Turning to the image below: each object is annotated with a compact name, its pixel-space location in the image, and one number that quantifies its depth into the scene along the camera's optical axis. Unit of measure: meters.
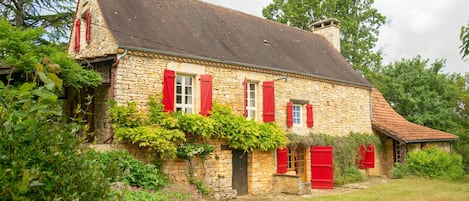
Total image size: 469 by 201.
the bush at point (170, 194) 8.06
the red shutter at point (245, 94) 12.62
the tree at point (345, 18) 27.06
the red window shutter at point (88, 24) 11.73
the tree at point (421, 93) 22.47
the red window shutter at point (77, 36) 12.61
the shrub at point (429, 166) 16.97
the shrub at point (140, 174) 9.05
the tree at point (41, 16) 16.98
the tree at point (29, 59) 8.20
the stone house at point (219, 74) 10.41
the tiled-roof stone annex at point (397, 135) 17.88
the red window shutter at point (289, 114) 13.90
